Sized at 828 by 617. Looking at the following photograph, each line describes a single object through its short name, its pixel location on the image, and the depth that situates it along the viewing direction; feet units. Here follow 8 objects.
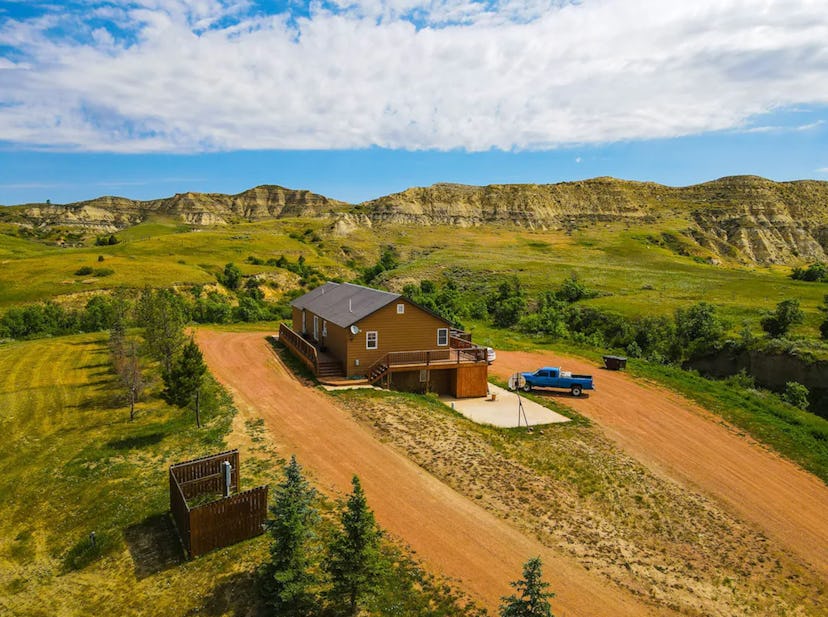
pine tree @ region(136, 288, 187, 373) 76.02
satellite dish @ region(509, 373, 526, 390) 88.21
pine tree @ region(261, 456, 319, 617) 32.03
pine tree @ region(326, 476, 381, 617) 32.19
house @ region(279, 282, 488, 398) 88.84
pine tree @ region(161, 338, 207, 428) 63.77
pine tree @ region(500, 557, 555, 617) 26.32
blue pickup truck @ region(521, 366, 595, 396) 90.99
